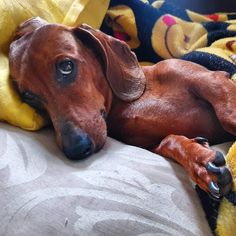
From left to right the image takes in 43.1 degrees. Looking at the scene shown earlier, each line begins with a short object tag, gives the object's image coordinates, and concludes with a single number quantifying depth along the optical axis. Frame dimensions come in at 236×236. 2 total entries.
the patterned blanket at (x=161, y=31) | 0.37
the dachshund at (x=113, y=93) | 0.26
